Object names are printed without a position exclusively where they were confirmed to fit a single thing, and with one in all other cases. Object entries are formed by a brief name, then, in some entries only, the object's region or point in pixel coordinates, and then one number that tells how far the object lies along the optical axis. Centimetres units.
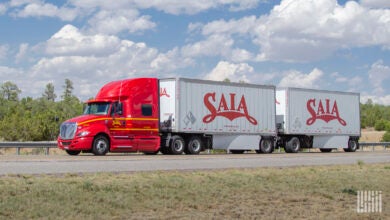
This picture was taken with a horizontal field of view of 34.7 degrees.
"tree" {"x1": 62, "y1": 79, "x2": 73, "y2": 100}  16612
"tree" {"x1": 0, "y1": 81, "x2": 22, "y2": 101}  14112
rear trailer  3594
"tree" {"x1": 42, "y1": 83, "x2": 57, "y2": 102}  16678
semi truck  2759
